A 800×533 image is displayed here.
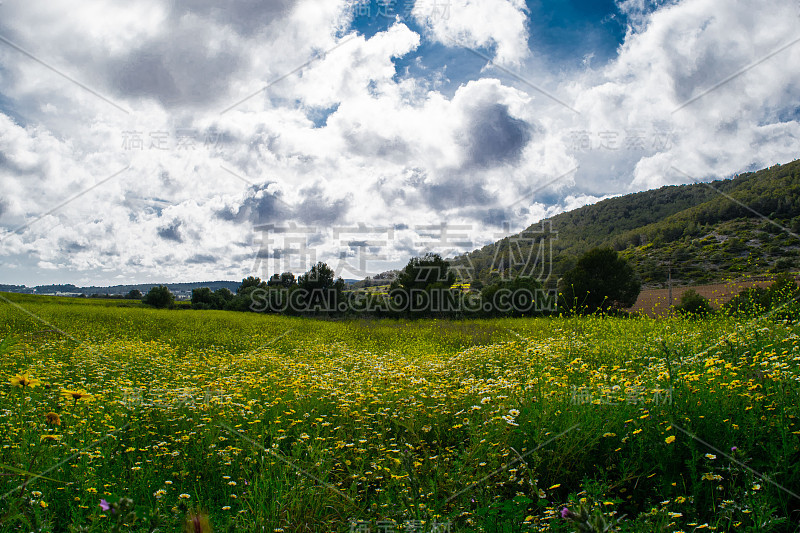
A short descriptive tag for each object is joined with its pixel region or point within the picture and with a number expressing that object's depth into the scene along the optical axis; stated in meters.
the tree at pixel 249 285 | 44.20
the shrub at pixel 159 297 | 37.34
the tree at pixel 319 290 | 33.06
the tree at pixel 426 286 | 31.67
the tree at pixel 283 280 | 43.47
